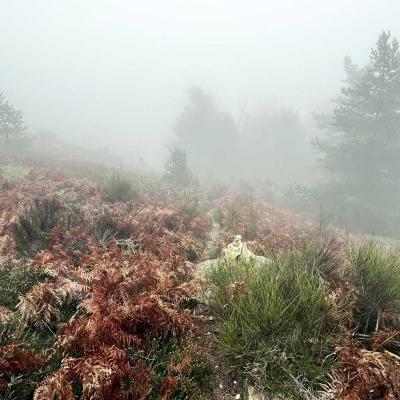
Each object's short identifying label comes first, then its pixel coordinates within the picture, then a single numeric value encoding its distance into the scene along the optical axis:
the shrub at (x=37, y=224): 5.18
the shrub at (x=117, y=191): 10.42
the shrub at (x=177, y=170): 20.50
